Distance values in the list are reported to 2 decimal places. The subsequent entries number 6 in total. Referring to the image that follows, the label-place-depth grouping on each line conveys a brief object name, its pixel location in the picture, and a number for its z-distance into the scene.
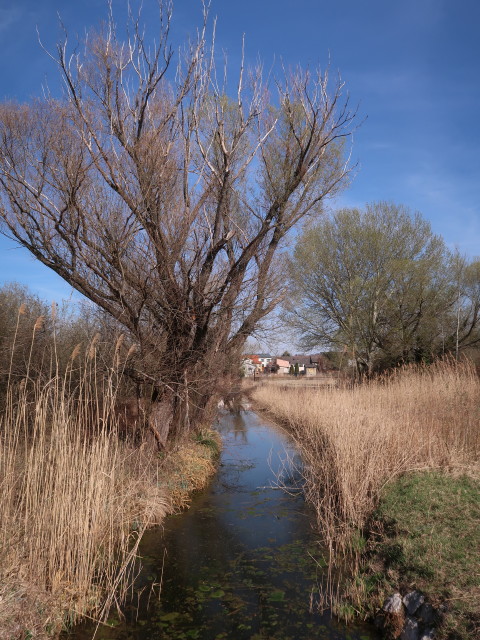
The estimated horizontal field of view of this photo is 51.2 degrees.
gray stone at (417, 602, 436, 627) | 3.57
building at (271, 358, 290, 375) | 85.72
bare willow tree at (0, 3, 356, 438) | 7.00
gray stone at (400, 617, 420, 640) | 3.61
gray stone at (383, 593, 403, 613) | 3.98
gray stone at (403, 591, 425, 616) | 3.81
